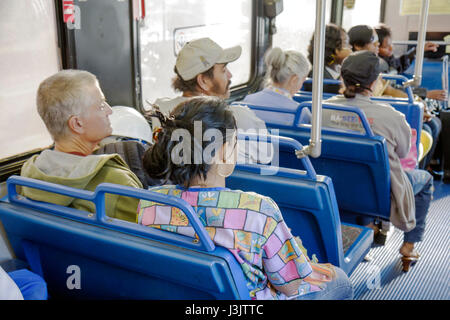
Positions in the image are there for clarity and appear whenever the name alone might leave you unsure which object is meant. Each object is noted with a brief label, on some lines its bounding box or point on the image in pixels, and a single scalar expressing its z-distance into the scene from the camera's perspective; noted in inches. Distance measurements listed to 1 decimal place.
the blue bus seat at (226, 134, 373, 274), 73.7
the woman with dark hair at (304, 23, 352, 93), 171.2
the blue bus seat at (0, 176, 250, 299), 50.7
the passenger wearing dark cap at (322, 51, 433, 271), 105.7
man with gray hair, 66.1
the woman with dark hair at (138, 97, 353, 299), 54.3
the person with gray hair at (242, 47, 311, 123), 121.3
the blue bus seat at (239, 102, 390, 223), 96.4
